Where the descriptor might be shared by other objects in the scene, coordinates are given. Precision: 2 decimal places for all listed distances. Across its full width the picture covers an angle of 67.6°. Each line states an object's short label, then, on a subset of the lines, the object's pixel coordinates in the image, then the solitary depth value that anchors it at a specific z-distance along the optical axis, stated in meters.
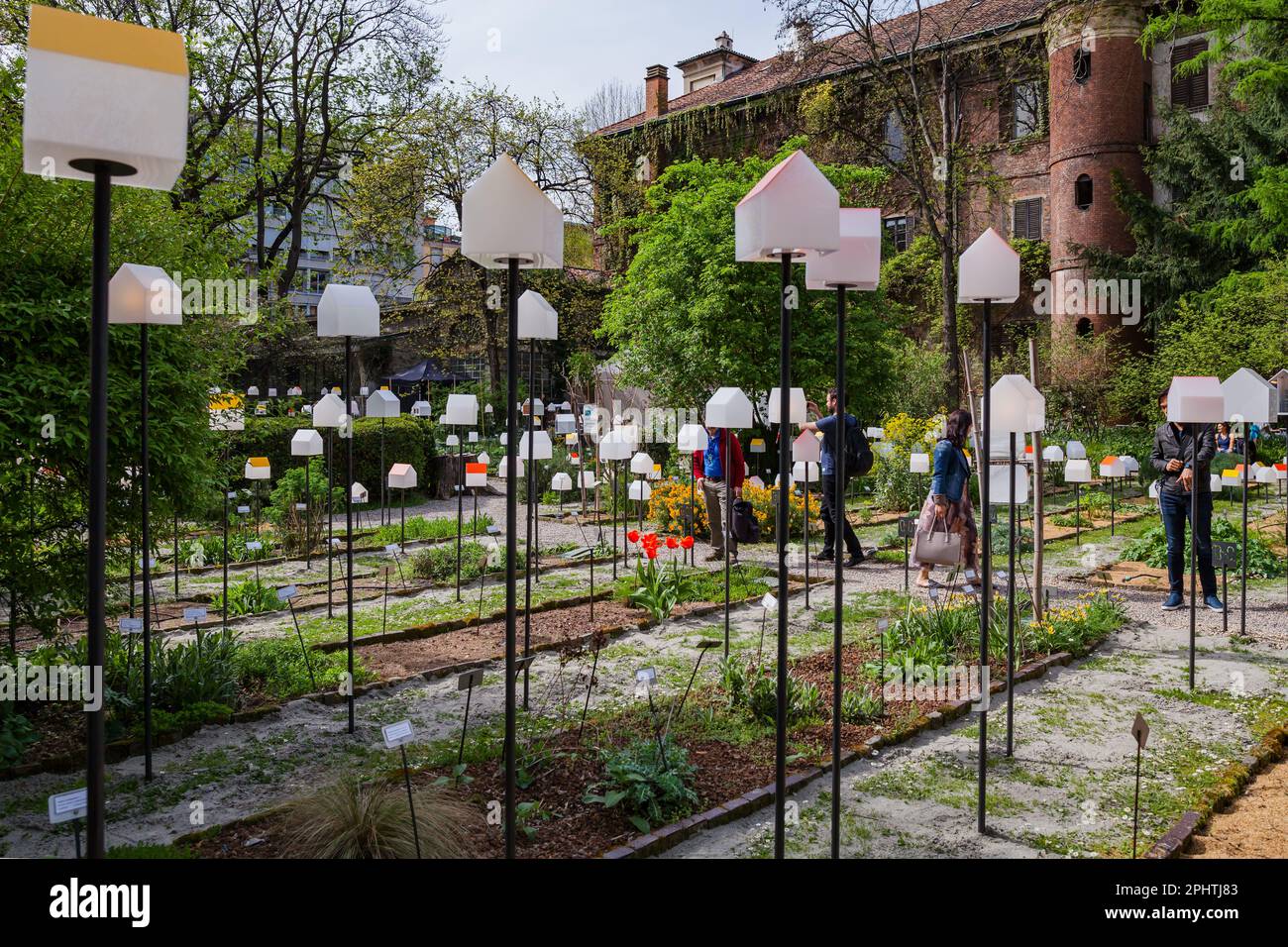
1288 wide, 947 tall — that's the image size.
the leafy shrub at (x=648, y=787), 4.25
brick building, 26.91
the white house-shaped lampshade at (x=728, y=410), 7.57
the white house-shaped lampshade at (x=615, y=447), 9.03
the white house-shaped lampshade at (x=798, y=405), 8.89
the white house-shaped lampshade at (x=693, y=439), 9.71
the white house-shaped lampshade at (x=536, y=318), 5.75
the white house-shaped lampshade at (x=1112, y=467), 12.24
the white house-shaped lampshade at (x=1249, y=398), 7.25
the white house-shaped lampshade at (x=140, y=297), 4.43
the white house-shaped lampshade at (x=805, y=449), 9.14
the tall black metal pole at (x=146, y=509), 4.52
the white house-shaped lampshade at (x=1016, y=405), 5.46
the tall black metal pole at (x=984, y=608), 4.12
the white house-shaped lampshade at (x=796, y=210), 3.12
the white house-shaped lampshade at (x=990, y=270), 4.32
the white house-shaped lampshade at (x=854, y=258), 3.76
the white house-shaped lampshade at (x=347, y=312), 5.33
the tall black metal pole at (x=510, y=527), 3.03
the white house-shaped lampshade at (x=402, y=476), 10.07
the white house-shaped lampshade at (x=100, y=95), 2.12
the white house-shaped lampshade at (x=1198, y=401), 6.37
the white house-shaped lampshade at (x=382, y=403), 11.01
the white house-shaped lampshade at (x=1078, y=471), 11.85
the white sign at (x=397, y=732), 3.52
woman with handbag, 8.73
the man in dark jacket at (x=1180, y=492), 7.77
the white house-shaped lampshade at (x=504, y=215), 3.19
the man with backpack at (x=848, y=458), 9.62
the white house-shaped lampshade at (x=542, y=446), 8.95
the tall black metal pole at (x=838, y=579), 3.51
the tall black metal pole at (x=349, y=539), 5.33
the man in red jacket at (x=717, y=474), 10.04
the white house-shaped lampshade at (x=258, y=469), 10.35
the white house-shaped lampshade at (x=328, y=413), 9.25
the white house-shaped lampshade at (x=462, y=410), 8.55
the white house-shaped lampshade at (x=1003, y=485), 7.23
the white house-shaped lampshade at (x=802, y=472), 9.38
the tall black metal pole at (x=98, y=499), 2.22
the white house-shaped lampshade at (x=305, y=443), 10.05
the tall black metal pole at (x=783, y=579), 3.10
